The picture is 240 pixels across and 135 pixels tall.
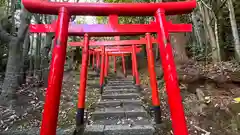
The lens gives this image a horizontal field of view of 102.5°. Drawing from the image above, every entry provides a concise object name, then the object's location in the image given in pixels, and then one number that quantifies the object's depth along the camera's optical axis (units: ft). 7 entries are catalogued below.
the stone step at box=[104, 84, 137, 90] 12.34
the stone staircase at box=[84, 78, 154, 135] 5.72
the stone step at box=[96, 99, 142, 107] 8.55
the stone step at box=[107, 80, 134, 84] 14.88
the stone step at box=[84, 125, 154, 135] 5.68
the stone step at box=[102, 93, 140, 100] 9.76
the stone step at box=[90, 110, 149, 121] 7.23
